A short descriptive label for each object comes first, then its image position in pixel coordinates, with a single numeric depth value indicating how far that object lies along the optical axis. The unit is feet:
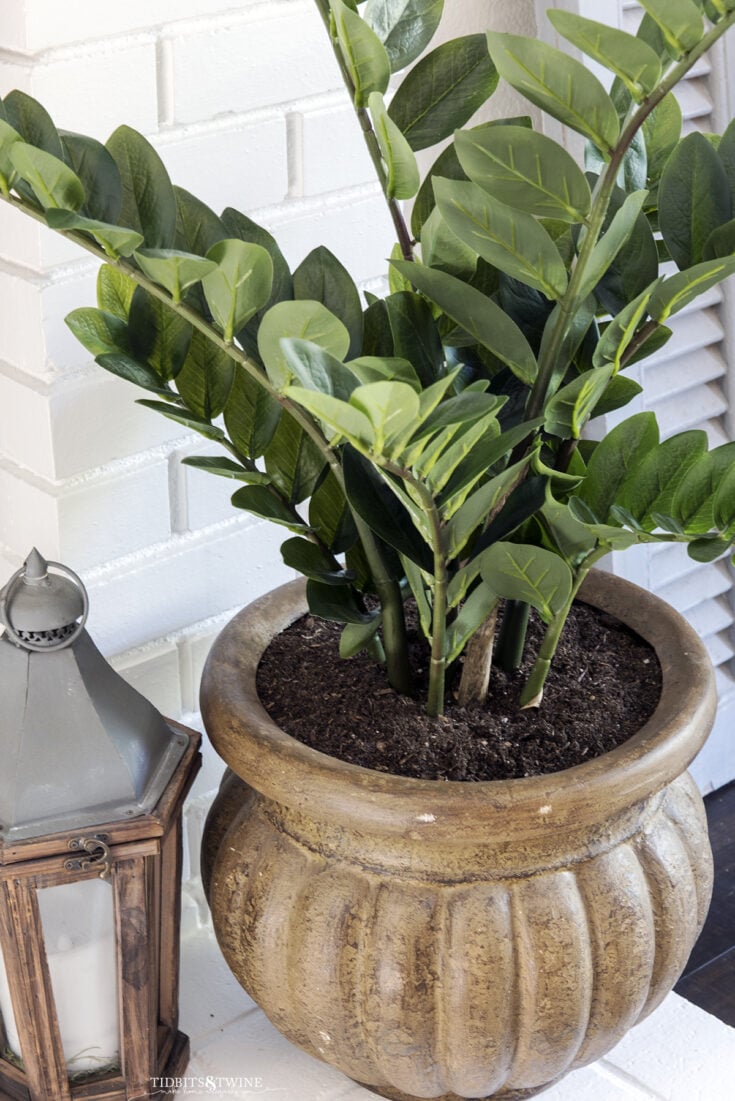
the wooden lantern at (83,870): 2.77
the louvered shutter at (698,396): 4.59
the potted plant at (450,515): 2.27
